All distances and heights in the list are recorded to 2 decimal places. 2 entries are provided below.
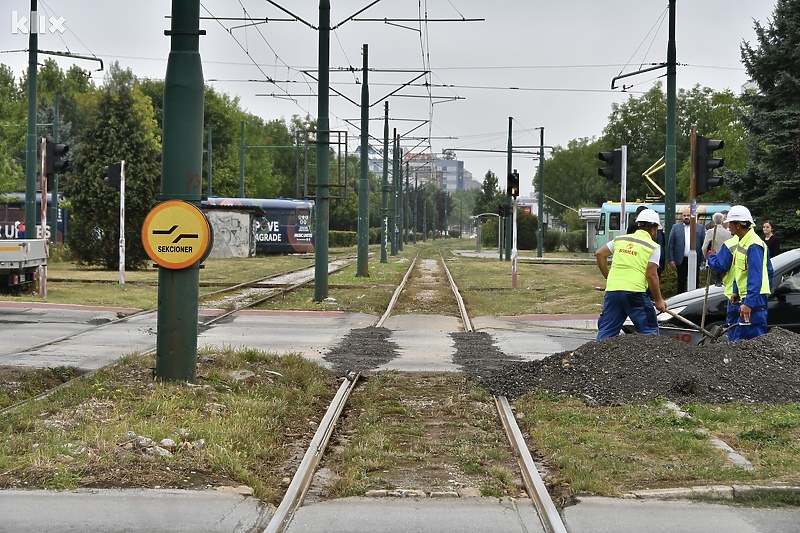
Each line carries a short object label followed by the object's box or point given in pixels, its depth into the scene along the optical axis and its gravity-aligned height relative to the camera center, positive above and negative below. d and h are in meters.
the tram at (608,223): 54.59 +0.77
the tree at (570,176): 97.81 +5.80
